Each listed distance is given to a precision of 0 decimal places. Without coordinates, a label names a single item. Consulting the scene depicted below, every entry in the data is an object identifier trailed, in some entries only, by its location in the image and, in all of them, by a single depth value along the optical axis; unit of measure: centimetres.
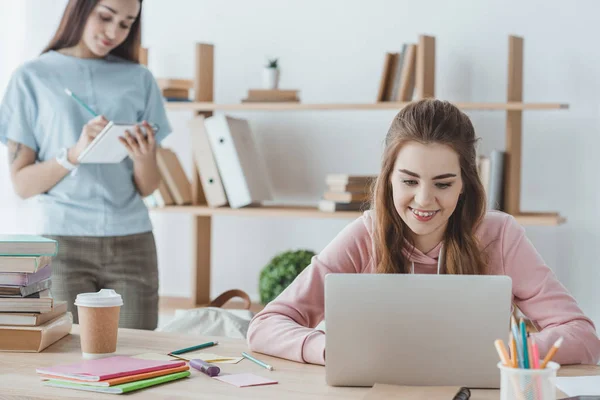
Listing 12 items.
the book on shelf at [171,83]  349
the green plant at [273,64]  341
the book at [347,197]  326
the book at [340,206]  328
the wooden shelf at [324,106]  304
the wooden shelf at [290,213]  305
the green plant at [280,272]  329
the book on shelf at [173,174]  352
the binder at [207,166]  343
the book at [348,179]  324
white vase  342
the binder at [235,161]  337
